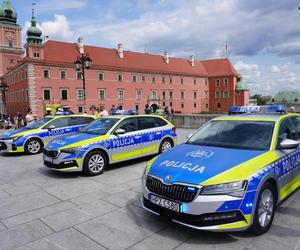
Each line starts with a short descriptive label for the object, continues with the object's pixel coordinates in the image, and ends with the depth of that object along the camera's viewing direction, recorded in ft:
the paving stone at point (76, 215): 13.41
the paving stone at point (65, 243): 11.13
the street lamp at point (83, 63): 52.34
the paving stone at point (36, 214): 13.84
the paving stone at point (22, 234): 11.67
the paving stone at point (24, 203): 15.31
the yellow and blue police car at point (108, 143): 21.77
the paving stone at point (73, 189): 17.90
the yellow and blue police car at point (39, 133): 32.83
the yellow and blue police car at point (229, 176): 10.52
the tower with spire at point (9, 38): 239.71
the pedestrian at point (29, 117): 52.65
